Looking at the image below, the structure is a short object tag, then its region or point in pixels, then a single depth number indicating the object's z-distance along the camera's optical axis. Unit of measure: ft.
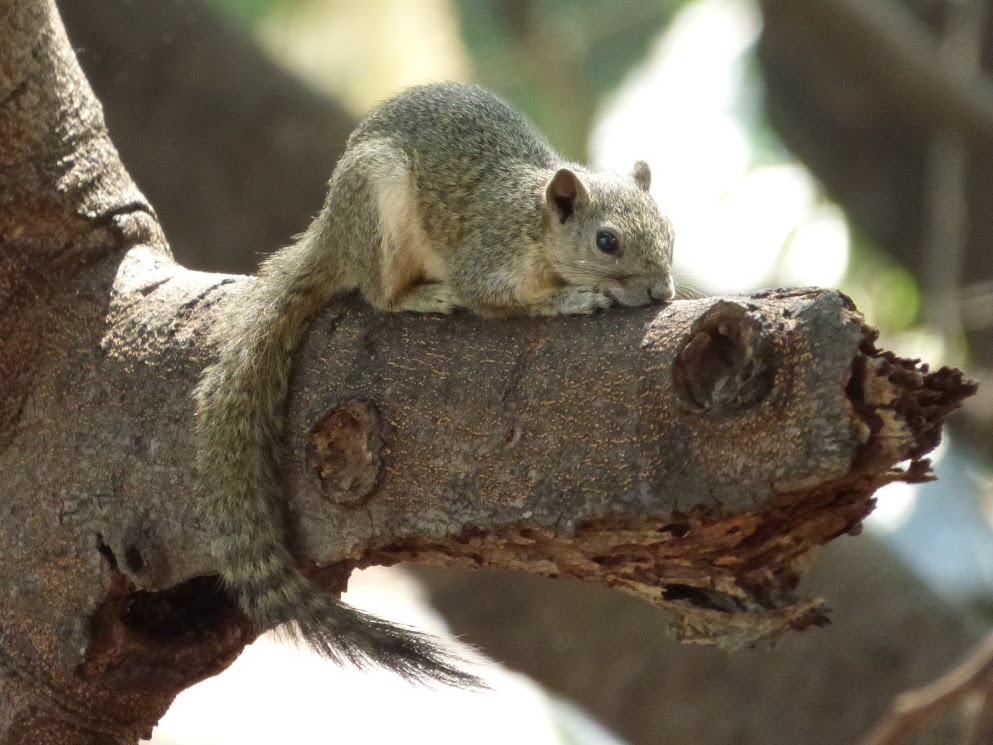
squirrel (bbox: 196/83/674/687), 14.17
